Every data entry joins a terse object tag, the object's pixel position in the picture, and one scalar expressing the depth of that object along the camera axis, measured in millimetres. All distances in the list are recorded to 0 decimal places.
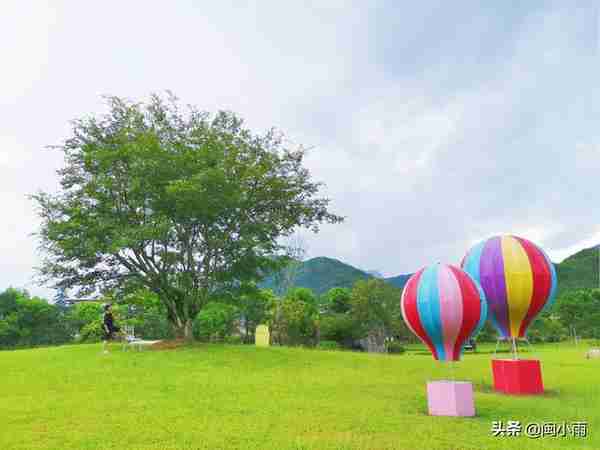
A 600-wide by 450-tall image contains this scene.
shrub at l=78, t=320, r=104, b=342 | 39675
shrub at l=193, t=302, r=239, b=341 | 48750
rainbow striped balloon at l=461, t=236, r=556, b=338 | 13508
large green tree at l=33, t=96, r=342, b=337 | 20219
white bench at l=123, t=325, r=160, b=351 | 20141
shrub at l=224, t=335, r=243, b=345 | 48897
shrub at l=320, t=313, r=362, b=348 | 49125
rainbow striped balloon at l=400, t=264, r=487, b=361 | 10391
